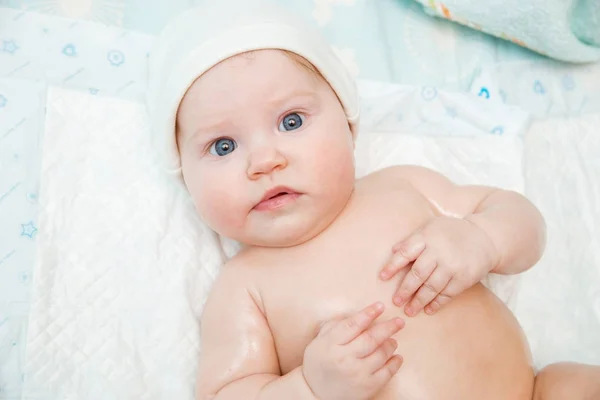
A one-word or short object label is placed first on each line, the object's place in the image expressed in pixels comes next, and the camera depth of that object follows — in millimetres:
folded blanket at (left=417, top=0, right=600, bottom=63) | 690
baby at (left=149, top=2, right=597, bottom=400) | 511
